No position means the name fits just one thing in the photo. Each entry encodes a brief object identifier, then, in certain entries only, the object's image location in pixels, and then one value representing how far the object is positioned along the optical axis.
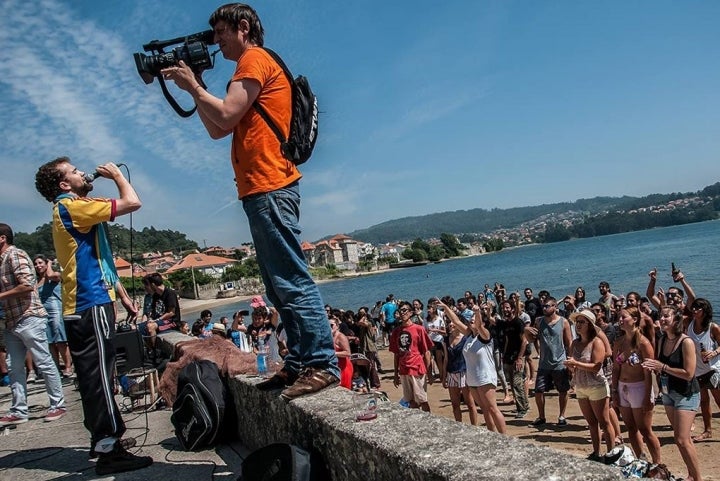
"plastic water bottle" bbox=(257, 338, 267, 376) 3.69
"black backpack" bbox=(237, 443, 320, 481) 2.12
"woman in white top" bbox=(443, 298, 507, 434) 7.68
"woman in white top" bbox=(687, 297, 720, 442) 7.32
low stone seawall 1.46
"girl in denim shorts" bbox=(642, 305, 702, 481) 5.60
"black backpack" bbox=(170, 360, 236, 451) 3.42
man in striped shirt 4.56
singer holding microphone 3.13
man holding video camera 2.67
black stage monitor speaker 4.29
